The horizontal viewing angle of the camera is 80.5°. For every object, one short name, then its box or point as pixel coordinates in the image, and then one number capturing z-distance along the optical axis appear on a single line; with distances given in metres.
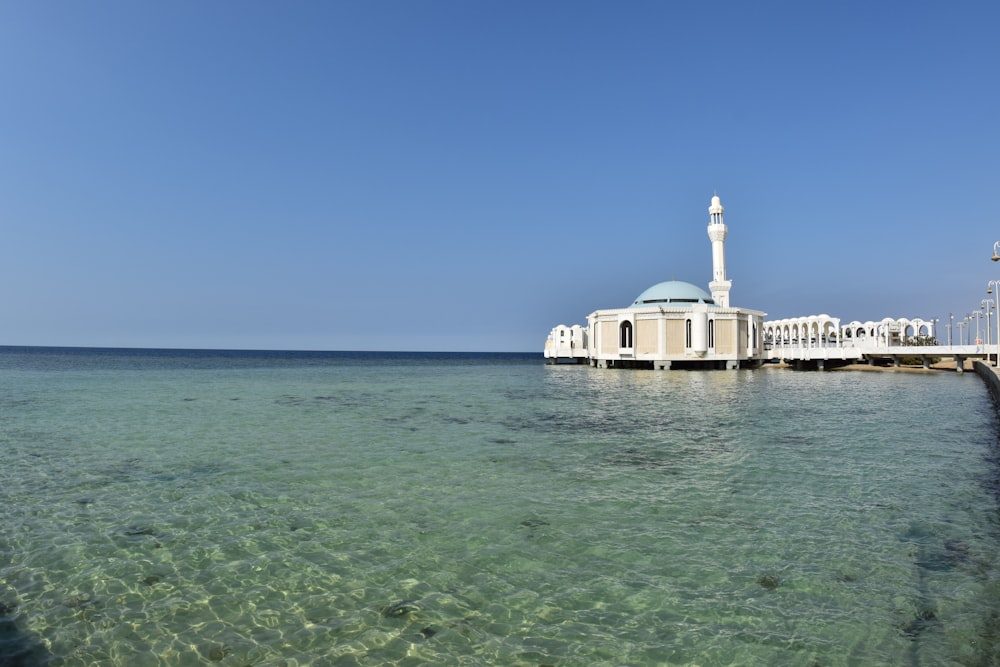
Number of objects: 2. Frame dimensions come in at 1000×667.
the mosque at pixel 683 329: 65.38
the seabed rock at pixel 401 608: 6.03
